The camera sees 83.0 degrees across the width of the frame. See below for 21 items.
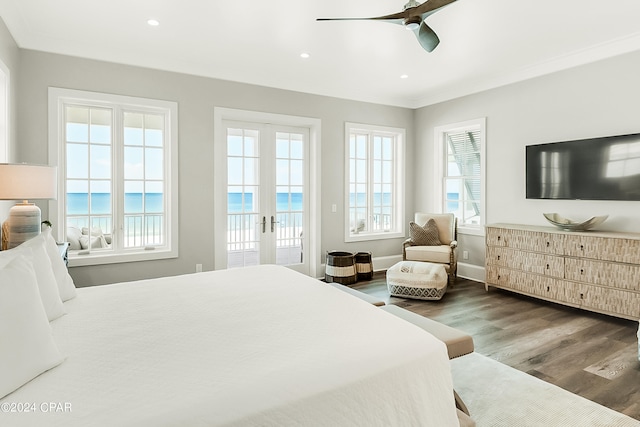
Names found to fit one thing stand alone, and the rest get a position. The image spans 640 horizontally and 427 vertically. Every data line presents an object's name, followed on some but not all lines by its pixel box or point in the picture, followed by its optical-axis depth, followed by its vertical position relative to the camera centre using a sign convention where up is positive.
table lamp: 2.39 +0.14
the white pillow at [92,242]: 3.95 -0.35
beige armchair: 4.80 -0.51
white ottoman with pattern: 4.19 -0.82
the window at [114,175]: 3.84 +0.41
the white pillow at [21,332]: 1.10 -0.40
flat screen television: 3.66 +0.46
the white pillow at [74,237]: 3.89 -0.28
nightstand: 2.96 -0.32
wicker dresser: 3.40 -0.59
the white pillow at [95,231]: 3.97 -0.23
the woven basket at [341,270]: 4.90 -0.80
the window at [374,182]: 5.68 +0.47
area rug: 2.02 -1.16
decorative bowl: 3.80 -0.13
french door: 4.79 +0.22
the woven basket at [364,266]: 5.16 -0.79
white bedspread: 1.07 -0.56
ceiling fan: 2.31 +1.31
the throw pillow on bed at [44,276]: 1.66 -0.31
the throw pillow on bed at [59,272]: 2.00 -0.34
